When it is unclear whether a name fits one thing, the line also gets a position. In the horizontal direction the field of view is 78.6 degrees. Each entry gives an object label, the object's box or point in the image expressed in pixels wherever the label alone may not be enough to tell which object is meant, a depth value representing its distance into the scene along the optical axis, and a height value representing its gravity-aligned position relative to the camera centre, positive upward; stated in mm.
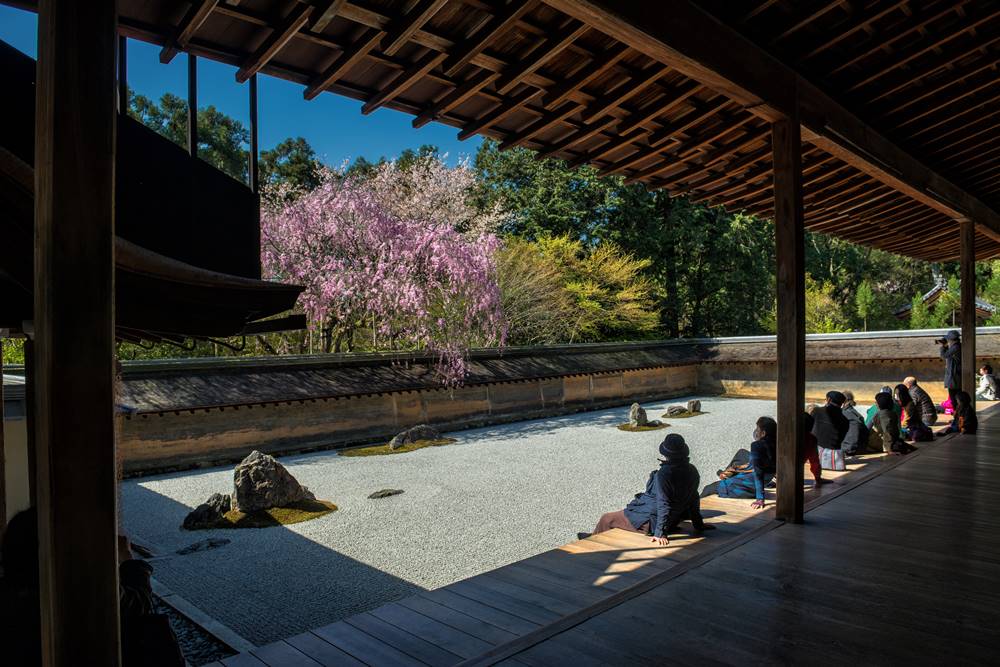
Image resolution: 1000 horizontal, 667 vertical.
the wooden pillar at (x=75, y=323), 1194 +44
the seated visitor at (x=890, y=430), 6305 -991
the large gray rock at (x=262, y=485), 7055 -1681
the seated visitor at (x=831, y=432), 5895 -950
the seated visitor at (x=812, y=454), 4859 -948
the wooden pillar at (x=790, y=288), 3740 +293
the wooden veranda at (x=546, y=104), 1211 +1324
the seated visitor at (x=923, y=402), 7711 -872
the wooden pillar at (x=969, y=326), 7520 +97
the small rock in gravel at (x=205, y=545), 5964 -2024
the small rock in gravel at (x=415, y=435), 11205 -1775
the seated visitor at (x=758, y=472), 4680 -1044
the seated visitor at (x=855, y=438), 6637 -1121
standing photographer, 8258 -400
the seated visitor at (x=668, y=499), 3904 -1052
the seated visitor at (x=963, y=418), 7320 -1018
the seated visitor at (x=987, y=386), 11617 -1003
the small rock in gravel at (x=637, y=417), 13438 -1747
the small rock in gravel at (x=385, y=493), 7828 -1965
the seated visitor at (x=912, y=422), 6922 -999
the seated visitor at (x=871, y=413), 7138 -960
